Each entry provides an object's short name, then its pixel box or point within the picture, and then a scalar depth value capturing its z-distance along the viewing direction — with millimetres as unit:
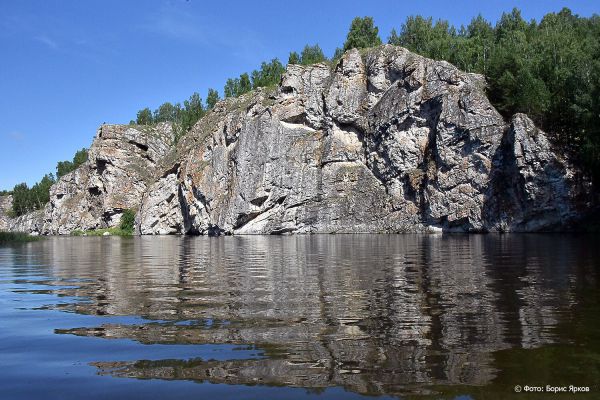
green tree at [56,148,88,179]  183500
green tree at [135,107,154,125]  157725
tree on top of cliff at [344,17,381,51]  110800
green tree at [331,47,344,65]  122400
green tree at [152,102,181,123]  173500
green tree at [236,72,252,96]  124675
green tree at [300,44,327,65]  114738
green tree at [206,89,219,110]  138125
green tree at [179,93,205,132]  131875
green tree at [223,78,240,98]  128788
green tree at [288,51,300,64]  117938
